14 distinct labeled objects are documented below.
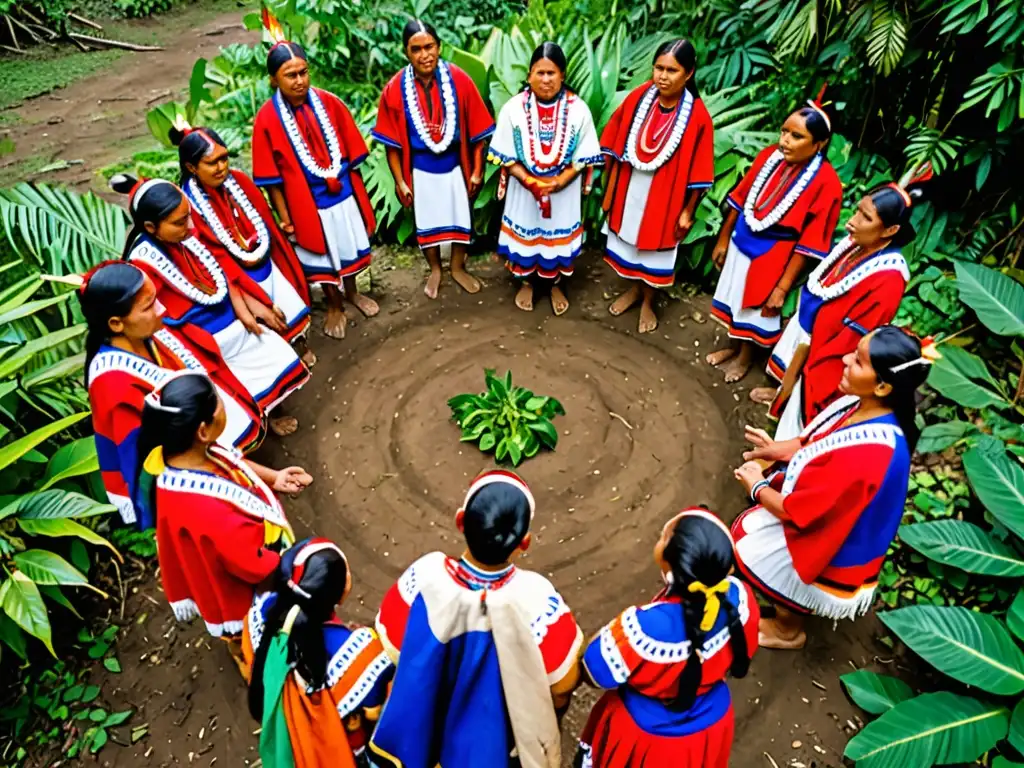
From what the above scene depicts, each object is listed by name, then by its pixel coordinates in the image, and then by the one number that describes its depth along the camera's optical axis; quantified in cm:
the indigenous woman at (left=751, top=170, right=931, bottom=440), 310
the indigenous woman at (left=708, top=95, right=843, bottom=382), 365
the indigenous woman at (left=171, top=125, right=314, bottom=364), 347
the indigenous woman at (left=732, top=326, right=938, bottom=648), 238
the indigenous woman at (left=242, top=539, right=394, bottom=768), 187
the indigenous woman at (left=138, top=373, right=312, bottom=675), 224
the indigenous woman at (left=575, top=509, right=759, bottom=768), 183
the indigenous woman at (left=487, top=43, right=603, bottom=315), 424
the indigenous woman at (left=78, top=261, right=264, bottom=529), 265
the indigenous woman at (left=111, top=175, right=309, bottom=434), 313
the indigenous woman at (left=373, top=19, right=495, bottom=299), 437
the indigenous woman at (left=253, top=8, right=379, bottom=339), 405
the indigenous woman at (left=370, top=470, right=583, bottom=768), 188
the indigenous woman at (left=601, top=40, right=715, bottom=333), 406
